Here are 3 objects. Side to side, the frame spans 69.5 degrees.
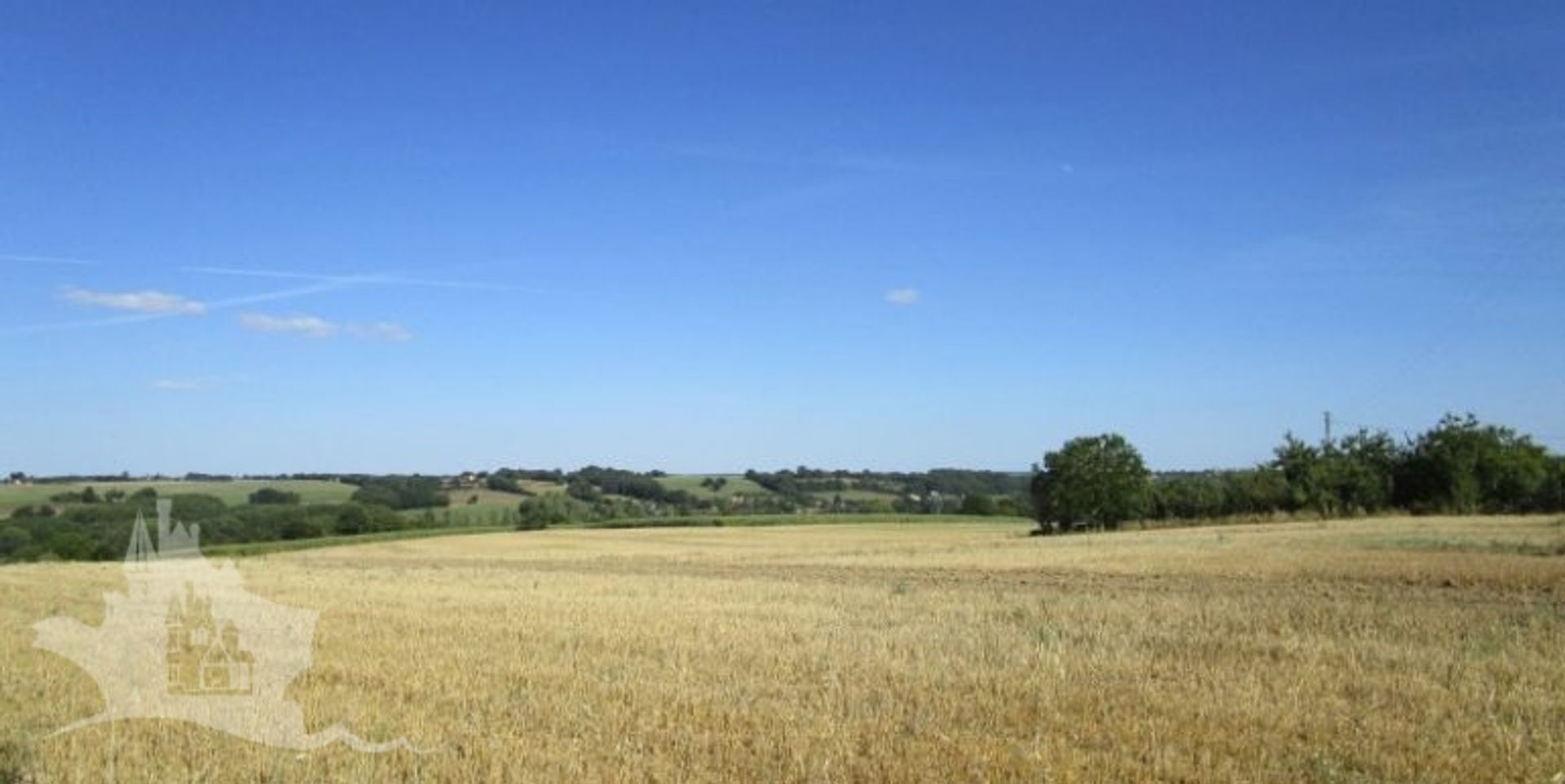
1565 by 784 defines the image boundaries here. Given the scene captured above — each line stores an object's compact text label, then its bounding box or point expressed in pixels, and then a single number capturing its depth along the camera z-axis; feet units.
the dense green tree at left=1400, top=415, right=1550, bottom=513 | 250.98
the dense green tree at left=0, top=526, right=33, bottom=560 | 222.89
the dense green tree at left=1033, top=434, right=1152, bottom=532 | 278.05
